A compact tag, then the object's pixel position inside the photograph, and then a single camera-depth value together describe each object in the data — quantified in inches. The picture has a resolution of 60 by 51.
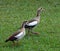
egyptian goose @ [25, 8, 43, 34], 890.9
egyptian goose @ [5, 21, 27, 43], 778.2
